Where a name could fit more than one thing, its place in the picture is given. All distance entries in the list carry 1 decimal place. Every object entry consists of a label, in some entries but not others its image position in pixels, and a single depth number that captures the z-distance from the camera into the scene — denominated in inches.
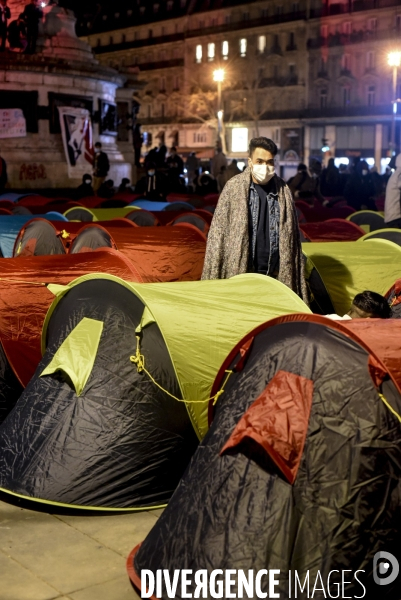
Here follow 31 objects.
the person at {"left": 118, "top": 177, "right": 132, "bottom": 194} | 1085.6
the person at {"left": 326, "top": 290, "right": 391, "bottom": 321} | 241.1
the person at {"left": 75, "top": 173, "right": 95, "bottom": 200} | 1079.8
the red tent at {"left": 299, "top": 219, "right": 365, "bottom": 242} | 486.0
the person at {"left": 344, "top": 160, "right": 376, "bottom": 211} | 796.6
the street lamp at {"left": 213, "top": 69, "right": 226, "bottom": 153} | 2325.5
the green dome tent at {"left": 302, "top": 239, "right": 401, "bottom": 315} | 329.1
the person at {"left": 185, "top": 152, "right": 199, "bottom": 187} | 1486.2
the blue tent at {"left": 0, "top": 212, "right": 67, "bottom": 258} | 524.1
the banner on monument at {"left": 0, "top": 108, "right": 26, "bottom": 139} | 1155.9
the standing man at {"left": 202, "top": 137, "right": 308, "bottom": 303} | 249.0
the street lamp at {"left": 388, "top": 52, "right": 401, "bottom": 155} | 1736.3
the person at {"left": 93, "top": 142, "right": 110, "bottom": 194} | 1034.7
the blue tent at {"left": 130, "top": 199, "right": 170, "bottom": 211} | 761.0
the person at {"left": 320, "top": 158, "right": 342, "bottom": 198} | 969.5
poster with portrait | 1192.2
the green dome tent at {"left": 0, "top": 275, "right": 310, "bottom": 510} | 219.5
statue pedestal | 1159.0
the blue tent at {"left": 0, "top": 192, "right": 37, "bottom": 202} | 952.8
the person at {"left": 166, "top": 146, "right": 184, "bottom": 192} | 1107.8
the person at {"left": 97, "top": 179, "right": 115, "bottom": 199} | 984.9
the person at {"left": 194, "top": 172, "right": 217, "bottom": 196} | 1027.0
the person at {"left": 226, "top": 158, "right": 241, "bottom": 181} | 790.4
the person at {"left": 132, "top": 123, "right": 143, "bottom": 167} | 1487.8
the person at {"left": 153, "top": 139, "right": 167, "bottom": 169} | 1235.6
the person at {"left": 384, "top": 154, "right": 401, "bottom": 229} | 441.7
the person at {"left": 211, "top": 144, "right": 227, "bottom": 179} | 979.9
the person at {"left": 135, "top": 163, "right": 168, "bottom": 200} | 793.6
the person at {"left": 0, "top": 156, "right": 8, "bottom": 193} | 1069.1
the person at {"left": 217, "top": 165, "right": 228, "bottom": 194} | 851.0
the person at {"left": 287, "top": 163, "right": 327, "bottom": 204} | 834.8
